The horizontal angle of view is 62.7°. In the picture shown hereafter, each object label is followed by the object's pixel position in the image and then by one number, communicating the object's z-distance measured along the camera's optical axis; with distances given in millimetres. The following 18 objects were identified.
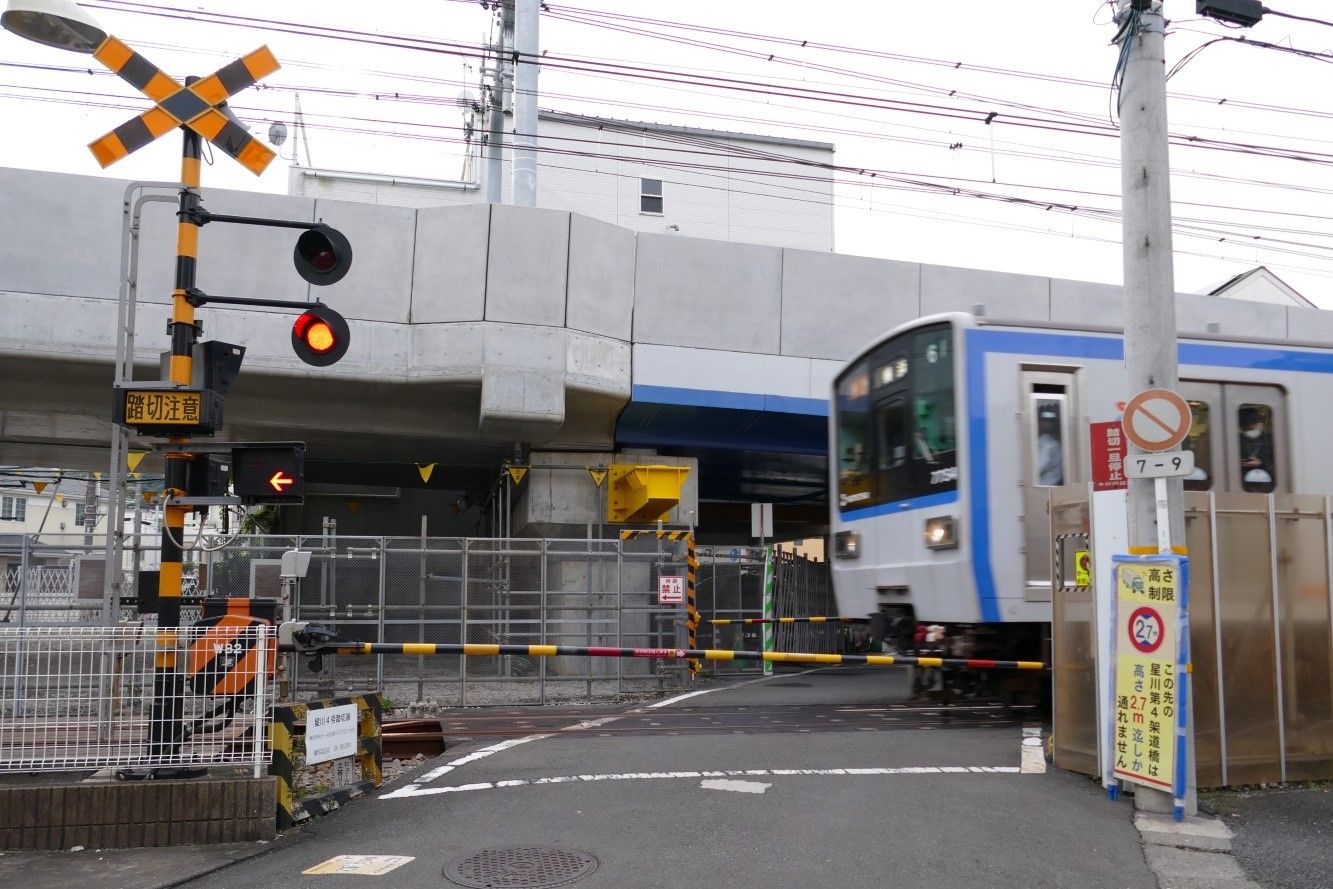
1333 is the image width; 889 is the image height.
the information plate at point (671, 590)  15062
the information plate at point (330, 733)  7113
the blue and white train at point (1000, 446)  10016
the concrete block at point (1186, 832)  6223
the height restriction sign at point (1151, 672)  6664
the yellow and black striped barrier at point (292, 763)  6730
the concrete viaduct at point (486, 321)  15070
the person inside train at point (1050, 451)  10203
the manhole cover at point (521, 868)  5469
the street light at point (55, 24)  6934
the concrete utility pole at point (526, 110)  17750
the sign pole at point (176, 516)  6844
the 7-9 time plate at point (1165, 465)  6895
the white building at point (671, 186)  33281
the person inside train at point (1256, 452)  10984
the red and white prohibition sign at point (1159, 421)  6855
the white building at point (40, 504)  27234
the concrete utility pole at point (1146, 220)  7258
